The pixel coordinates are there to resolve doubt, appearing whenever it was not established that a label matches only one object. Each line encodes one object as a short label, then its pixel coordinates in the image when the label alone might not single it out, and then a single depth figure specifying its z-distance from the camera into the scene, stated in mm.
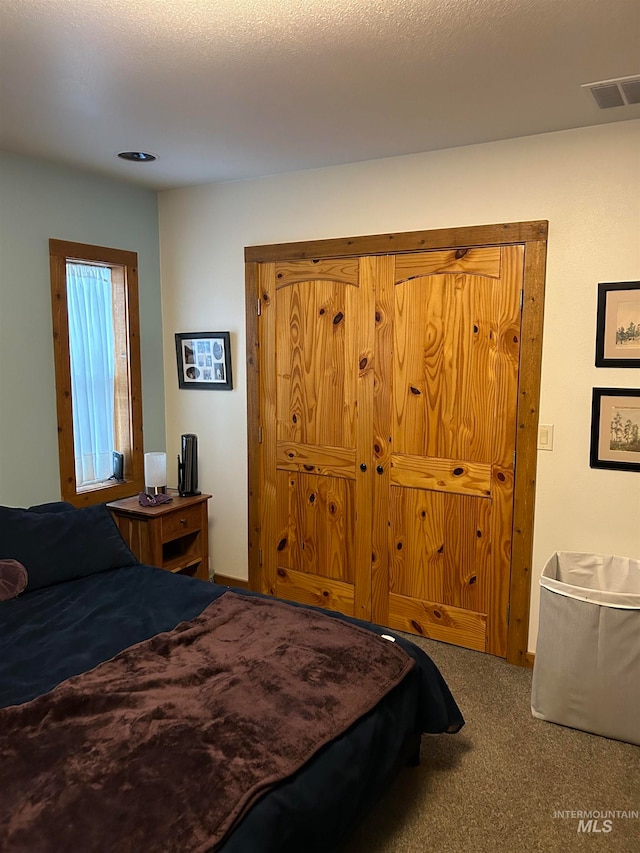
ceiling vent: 2281
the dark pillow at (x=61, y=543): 2717
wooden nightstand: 3557
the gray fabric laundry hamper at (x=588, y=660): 2574
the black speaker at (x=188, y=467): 3936
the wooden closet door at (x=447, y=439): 3154
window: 3521
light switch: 3043
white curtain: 3646
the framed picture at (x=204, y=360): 3979
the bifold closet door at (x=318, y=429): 3545
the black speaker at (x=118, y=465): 3969
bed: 1486
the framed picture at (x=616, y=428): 2842
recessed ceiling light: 3197
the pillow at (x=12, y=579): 2602
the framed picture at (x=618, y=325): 2803
